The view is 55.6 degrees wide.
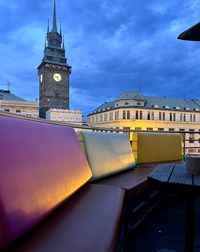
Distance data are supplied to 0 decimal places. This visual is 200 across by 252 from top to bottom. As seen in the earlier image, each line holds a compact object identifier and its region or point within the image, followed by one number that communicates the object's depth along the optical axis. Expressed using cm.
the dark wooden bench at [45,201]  63
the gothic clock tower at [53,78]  5483
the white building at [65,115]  4173
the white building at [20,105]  3115
